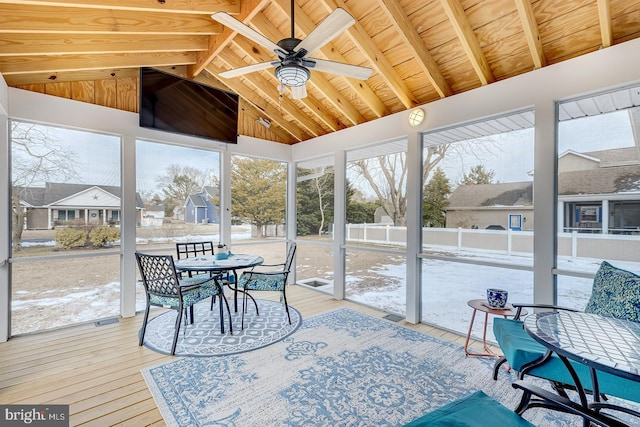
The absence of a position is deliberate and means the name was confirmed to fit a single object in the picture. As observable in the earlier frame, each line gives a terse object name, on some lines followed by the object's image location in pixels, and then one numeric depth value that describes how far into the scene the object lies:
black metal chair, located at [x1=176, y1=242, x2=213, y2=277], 4.27
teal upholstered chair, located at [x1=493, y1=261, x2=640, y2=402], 1.72
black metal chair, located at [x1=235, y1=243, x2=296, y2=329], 3.74
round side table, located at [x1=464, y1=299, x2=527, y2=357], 2.64
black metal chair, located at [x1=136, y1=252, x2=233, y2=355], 2.96
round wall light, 3.71
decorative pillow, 1.97
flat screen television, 3.78
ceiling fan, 1.99
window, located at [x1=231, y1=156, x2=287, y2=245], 5.09
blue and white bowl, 2.69
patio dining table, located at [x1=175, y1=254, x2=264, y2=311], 3.27
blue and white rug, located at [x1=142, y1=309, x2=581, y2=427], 2.05
